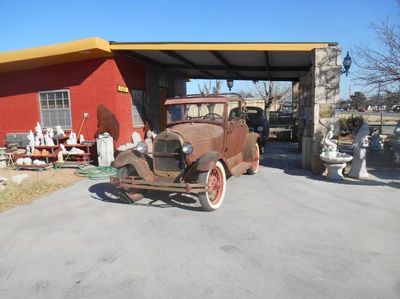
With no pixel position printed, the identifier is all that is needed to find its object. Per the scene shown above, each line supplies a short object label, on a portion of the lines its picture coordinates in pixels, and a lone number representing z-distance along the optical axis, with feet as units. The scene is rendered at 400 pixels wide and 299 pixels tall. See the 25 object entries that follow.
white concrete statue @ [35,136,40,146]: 34.45
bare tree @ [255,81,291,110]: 102.38
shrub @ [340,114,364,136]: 55.16
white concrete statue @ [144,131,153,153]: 38.27
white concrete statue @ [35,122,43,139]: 34.76
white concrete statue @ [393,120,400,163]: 30.17
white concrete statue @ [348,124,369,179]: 24.97
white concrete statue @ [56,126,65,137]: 34.50
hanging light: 50.83
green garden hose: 27.94
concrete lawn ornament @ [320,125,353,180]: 24.44
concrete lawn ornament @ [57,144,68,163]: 32.99
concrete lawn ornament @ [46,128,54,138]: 34.46
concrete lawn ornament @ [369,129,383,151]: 37.65
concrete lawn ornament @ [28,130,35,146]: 34.17
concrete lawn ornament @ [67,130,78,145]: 33.99
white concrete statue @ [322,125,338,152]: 25.31
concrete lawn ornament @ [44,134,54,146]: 33.97
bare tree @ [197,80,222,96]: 98.61
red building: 32.78
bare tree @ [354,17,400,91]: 32.50
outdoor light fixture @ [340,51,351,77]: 33.42
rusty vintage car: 18.29
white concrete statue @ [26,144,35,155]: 34.32
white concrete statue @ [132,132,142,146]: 37.51
